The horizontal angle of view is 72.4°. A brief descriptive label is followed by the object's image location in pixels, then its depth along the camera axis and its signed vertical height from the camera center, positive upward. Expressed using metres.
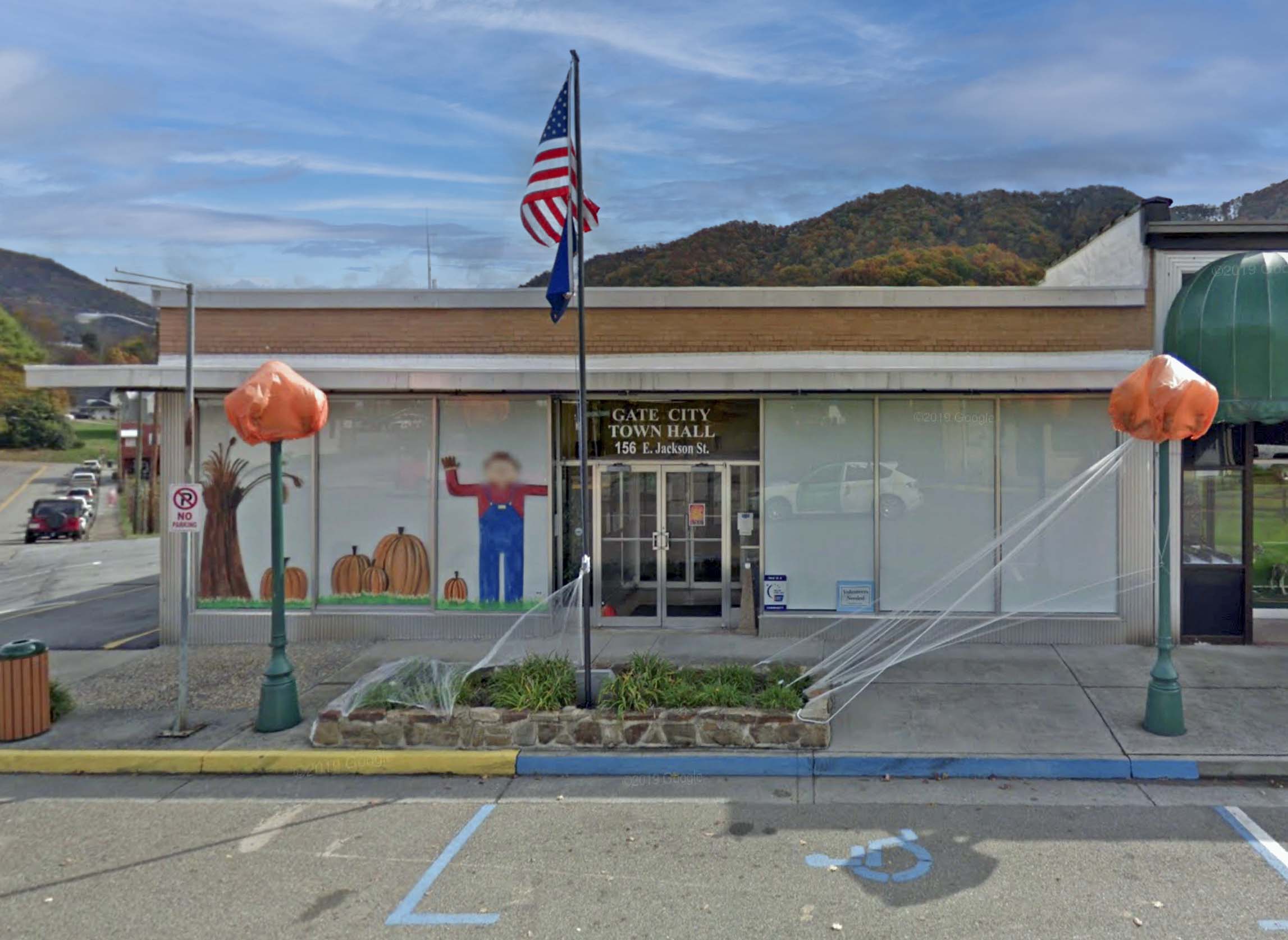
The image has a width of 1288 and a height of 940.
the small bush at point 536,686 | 7.77 -1.80
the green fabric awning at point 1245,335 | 9.60 +1.69
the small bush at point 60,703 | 8.55 -2.11
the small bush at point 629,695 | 7.65 -1.83
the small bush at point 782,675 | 8.20 -1.78
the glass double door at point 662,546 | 11.92 -0.79
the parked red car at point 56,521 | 34.47 -1.28
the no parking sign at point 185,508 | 8.04 -0.18
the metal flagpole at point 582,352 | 7.80 +1.21
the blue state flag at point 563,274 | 7.81 +1.91
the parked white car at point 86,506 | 37.81 -0.84
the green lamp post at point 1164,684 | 7.57 -1.71
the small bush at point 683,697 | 7.67 -1.84
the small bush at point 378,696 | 7.81 -1.87
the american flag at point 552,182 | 7.84 +2.75
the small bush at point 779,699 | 7.61 -1.85
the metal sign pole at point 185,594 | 7.93 -0.95
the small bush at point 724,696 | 7.68 -1.84
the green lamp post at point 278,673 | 8.03 -1.71
